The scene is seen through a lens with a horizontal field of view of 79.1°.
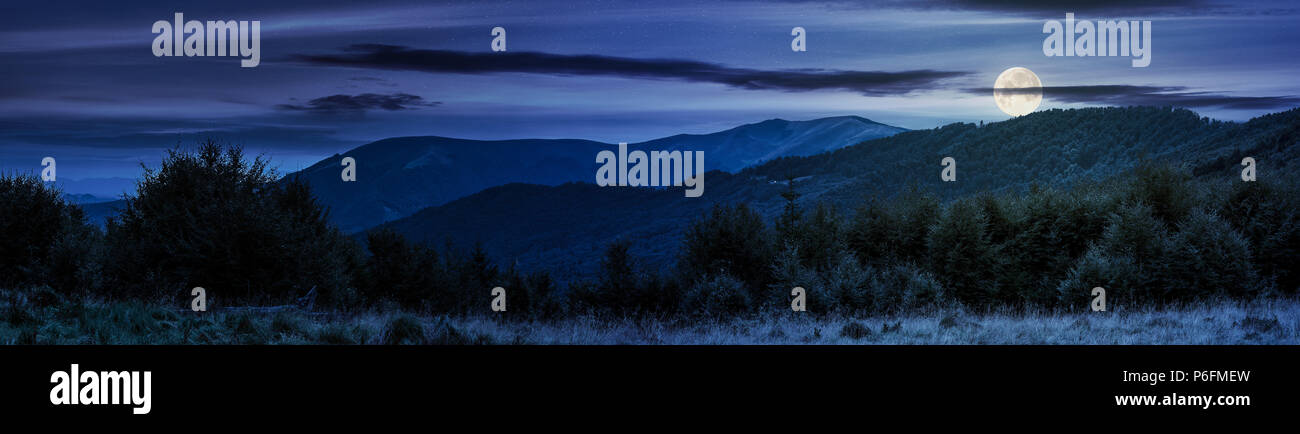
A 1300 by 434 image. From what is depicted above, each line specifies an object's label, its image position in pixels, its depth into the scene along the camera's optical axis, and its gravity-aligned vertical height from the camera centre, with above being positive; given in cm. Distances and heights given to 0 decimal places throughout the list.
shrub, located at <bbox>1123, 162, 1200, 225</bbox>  2928 +87
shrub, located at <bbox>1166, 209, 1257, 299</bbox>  2289 -143
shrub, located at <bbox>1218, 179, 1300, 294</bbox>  2489 -19
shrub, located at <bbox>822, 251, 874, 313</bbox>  2230 -205
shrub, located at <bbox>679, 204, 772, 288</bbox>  3700 -144
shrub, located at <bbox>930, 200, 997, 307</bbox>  2956 -152
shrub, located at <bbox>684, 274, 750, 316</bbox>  2284 -240
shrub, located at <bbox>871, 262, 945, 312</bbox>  2223 -220
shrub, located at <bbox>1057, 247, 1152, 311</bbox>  2291 -191
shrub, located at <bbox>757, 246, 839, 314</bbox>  2223 -216
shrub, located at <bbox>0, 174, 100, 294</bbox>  2897 -85
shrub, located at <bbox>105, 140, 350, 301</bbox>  2647 -78
